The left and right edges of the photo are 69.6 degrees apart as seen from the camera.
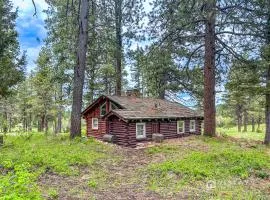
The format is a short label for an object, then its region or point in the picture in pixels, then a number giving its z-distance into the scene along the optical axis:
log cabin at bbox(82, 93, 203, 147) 13.44
